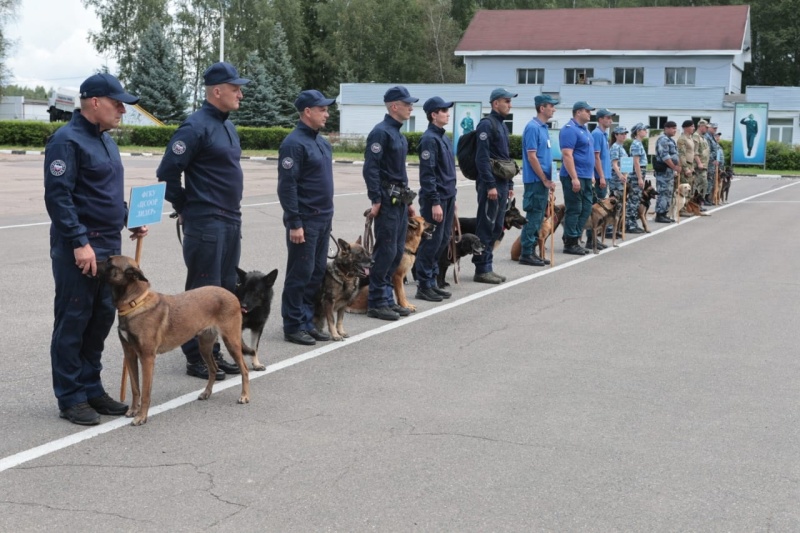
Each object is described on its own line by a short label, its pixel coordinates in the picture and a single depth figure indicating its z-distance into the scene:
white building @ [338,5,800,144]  58.28
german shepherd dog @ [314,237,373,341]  8.35
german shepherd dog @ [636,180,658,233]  18.39
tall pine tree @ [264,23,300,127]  65.56
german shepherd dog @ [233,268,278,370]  7.15
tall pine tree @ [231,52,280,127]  61.47
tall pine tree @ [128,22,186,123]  60.53
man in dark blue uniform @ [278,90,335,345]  7.91
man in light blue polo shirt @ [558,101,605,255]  13.99
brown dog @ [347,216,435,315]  9.66
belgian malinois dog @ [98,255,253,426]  5.72
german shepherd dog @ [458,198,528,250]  13.48
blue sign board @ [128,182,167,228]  6.30
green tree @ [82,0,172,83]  78.31
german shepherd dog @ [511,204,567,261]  13.82
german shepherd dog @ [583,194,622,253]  15.21
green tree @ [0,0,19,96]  67.69
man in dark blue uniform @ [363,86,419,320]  9.18
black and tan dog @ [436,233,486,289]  11.25
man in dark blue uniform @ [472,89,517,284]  11.62
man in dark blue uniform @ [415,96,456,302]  10.17
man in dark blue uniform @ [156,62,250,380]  6.72
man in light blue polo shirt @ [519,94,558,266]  13.05
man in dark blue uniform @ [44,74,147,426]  5.57
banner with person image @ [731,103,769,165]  38.03
